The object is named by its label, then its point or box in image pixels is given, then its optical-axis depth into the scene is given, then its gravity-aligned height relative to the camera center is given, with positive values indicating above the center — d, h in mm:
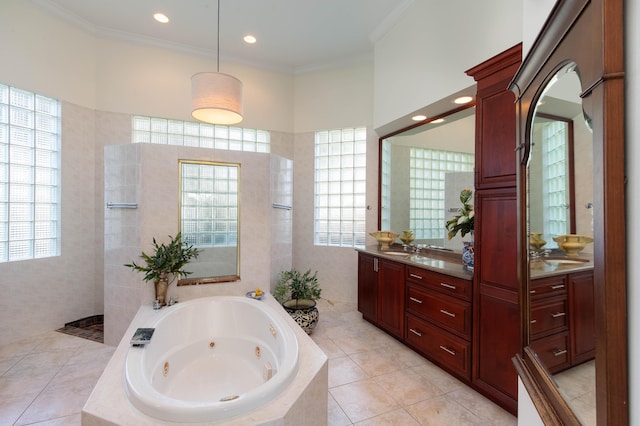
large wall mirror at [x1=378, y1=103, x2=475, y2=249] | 2744 +459
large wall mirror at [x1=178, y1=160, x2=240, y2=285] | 3023 -45
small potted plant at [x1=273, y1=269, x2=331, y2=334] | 3193 -923
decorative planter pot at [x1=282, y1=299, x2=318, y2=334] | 3088 -1078
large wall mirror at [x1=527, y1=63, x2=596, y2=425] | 729 -75
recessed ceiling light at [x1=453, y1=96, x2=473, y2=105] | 2600 +1065
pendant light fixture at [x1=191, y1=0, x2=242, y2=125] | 2289 +978
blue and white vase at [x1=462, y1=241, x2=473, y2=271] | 2381 -339
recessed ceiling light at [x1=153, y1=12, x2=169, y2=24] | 3317 +2295
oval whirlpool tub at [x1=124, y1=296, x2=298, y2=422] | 1306 -1002
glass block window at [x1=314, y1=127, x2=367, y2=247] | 4203 +409
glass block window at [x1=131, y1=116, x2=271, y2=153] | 3844 +1129
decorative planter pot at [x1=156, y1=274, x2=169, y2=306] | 2742 -727
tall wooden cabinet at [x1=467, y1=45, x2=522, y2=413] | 1908 -126
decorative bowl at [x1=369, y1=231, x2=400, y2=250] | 3539 -284
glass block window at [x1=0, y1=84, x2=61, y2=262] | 2895 +400
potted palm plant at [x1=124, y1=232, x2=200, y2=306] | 2707 -486
